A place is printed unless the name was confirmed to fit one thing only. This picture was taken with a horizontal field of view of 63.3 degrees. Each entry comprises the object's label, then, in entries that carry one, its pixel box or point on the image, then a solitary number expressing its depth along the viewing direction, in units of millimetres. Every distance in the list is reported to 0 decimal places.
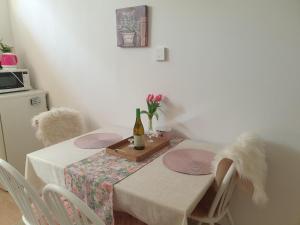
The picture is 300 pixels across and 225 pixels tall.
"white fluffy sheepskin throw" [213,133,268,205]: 1143
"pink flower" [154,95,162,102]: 1804
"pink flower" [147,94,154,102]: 1800
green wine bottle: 1526
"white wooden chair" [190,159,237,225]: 1158
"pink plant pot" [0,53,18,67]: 2394
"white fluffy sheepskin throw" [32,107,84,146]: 1901
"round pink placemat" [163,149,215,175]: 1308
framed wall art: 1788
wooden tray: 1442
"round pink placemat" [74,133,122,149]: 1666
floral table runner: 1193
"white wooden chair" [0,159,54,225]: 962
